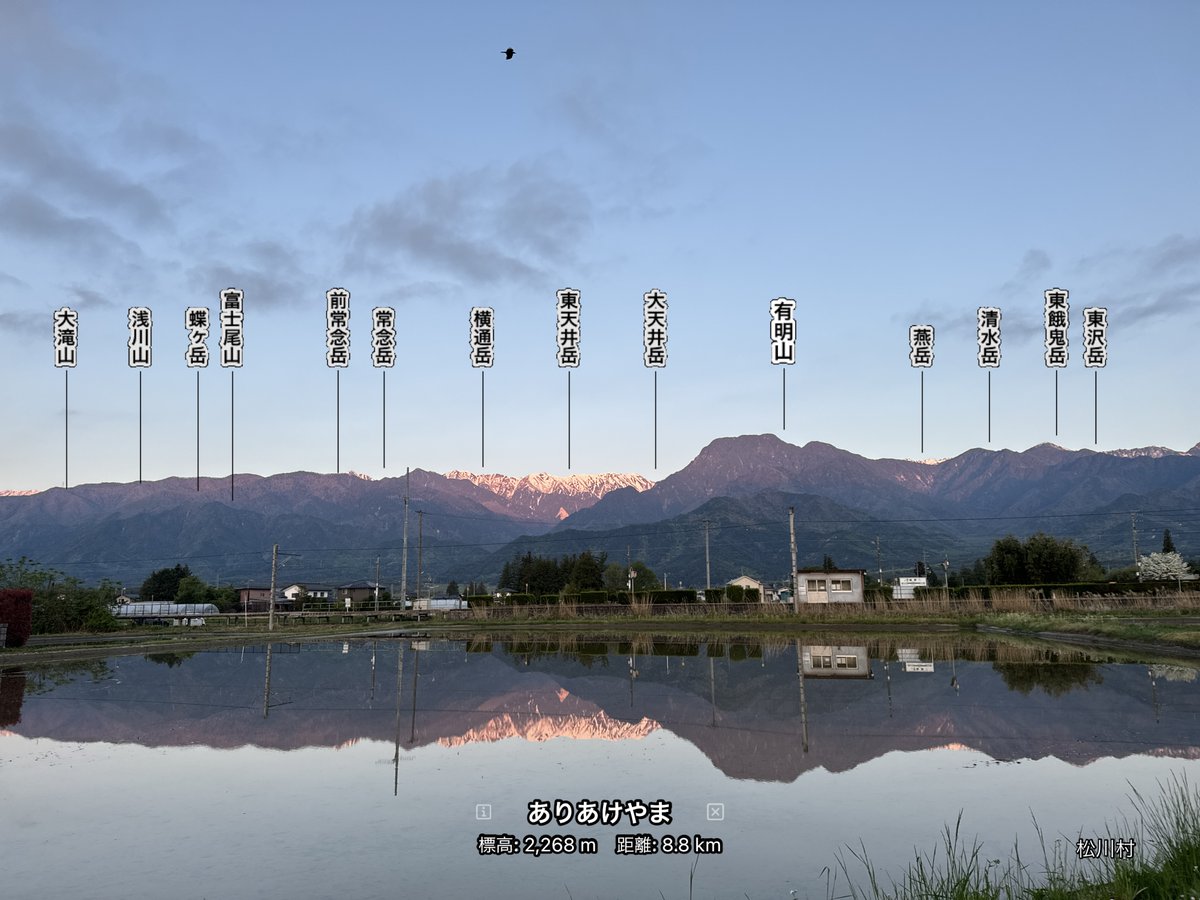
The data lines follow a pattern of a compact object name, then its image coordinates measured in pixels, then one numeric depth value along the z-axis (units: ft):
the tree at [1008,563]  295.69
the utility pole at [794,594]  216.95
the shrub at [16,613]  154.81
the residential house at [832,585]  290.76
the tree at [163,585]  593.42
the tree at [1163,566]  407.13
